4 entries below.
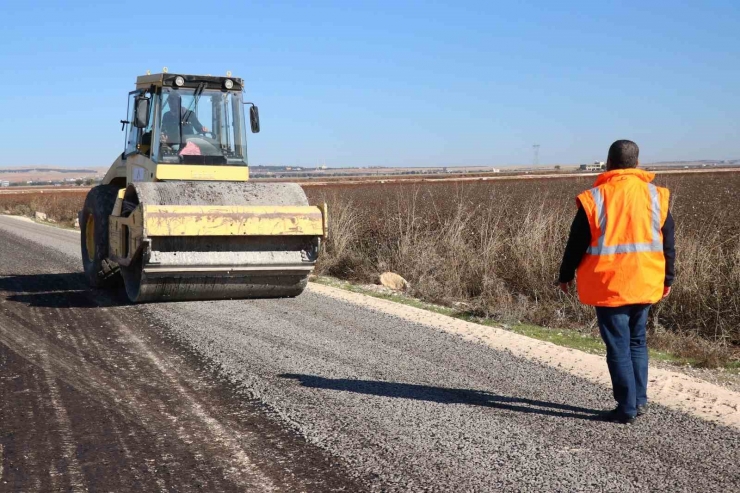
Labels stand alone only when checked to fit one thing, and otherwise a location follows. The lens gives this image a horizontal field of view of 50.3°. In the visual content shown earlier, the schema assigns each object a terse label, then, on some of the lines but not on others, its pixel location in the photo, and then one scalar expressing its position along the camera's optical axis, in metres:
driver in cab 10.52
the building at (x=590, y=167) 112.14
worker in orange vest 4.99
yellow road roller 9.04
